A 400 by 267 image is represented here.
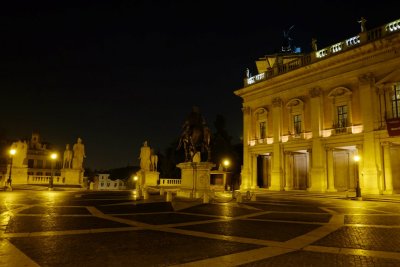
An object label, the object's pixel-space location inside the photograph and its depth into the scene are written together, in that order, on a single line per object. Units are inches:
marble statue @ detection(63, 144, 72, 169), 1326.5
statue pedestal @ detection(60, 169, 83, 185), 1339.8
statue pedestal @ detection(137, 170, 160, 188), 1373.0
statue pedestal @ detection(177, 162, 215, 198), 773.9
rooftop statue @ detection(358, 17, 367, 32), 1134.4
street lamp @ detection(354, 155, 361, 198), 867.4
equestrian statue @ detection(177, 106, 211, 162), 813.9
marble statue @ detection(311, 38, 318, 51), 1304.1
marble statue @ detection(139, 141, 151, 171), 1398.9
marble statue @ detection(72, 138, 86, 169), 1336.1
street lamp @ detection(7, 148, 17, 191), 976.6
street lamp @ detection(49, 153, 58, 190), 1087.4
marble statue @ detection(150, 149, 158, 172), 1421.6
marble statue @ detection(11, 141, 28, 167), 1235.9
